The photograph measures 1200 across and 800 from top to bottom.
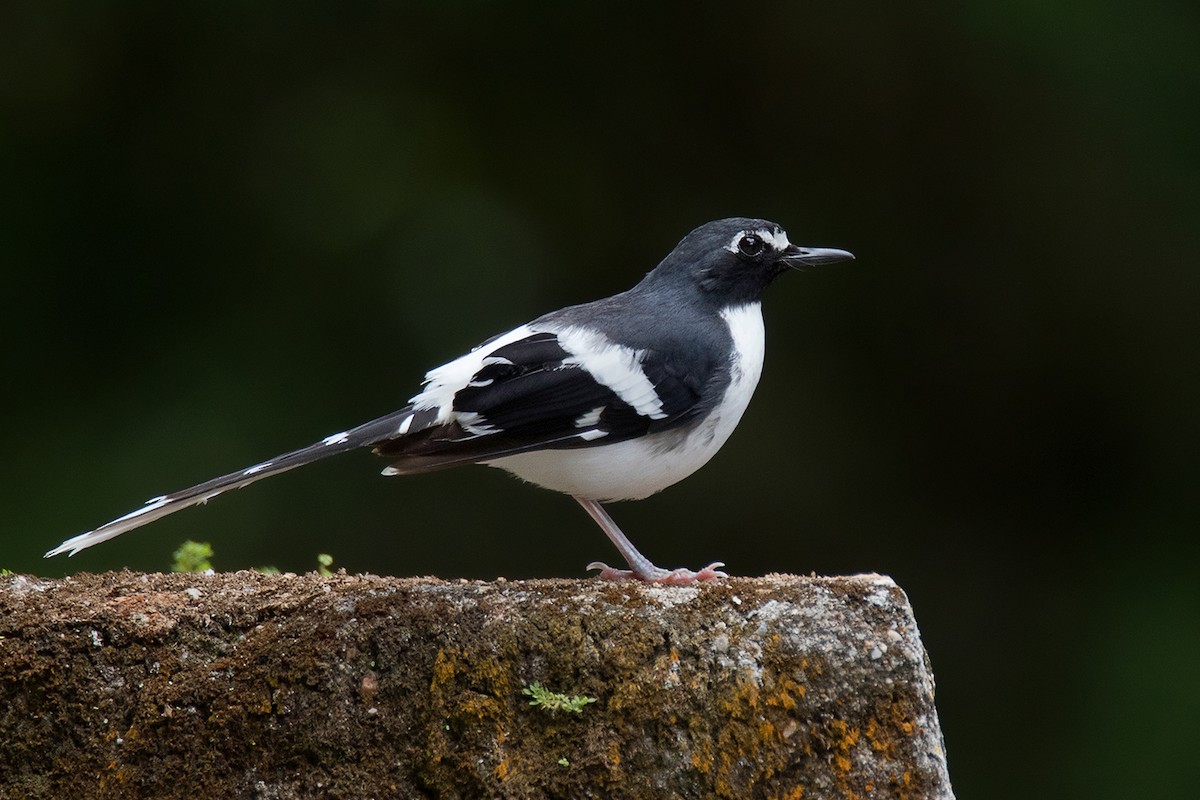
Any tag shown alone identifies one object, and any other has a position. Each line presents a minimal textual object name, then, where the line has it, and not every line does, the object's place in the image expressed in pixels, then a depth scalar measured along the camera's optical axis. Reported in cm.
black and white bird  738
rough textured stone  537
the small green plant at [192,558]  849
